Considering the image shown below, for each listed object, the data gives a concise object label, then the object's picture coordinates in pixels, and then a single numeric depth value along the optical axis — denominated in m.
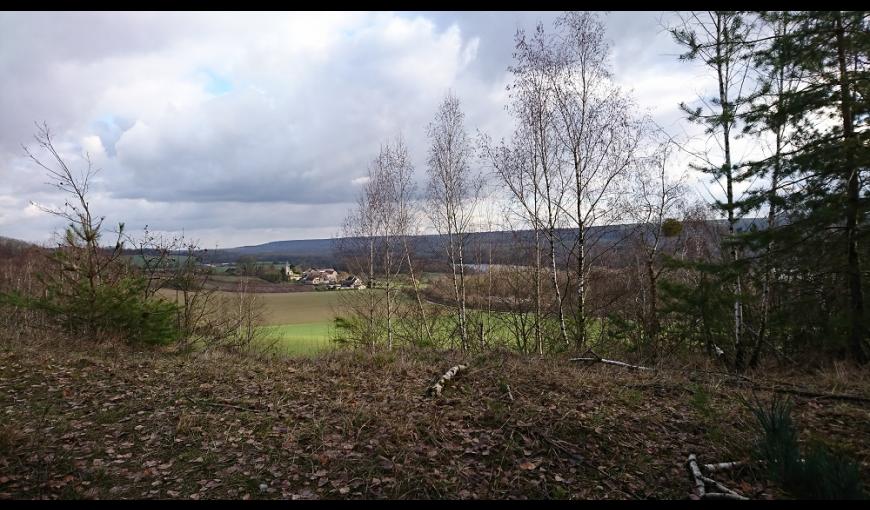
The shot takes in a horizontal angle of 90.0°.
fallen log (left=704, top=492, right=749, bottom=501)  3.08
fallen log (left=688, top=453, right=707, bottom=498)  3.38
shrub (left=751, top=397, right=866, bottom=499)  1.72
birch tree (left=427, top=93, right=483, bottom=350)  16.86
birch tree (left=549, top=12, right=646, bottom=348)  11.89
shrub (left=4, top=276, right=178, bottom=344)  9.34
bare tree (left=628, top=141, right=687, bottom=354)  12.11
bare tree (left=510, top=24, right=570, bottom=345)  12.41
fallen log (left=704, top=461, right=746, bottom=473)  3.64
